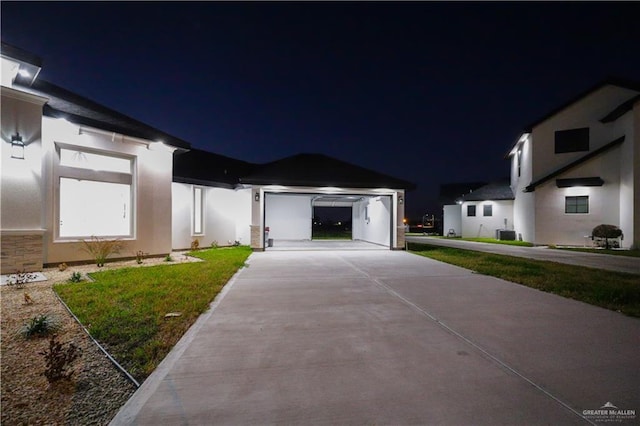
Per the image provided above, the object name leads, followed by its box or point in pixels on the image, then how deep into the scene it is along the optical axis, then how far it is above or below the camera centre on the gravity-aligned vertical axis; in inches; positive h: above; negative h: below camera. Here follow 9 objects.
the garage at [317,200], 537.3 +39.7
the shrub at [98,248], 350.6 -42.8
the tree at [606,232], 574.6 -30.7
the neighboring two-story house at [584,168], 587.8 +112.4
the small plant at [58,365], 102.1 -55.7
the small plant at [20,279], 244.4 -60.2
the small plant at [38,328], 145.2 -60.0
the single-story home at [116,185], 292.4 +47.1
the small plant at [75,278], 257.9 -59.0
